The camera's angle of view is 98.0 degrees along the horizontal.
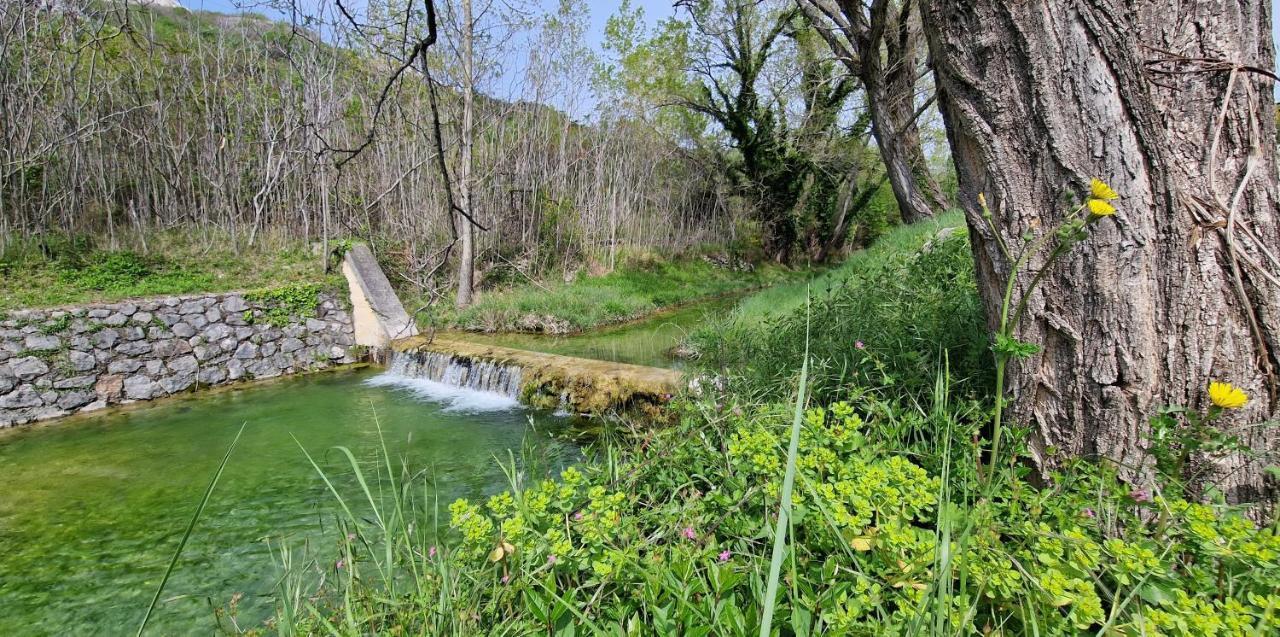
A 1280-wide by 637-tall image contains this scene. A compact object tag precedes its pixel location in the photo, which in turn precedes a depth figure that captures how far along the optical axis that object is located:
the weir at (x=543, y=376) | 4.88
